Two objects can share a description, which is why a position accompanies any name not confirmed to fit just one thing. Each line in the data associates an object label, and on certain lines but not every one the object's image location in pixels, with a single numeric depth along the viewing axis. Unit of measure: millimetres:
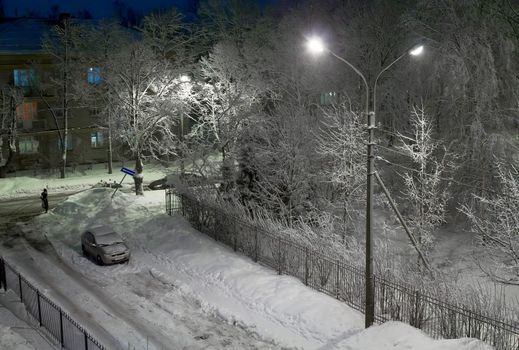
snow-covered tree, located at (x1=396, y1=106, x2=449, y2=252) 21828
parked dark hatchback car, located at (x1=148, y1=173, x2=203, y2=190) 29048
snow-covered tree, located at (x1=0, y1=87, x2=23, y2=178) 38688
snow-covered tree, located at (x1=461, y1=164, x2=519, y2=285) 18588
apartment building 42938
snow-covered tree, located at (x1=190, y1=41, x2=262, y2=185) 31031
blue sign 29003
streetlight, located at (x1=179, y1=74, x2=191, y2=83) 34094
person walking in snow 30078
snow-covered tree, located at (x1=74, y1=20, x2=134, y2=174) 38125
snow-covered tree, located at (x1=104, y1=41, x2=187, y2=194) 32406
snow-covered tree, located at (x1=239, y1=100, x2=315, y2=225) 26859
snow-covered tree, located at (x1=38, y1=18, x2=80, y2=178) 39531
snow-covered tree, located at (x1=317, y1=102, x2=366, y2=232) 25188
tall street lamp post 14180
